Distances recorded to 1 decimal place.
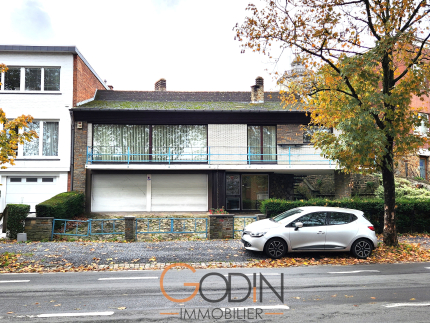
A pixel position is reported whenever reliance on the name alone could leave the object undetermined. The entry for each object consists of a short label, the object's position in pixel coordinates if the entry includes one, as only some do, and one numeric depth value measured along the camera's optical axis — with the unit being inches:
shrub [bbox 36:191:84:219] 534.6
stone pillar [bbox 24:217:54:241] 510.9
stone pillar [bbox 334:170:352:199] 804.9
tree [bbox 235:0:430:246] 416.8
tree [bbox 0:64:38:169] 407.8
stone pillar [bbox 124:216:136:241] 510.0
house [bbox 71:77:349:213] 778.8
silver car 407.8
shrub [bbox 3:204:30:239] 524.4
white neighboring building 762.2
